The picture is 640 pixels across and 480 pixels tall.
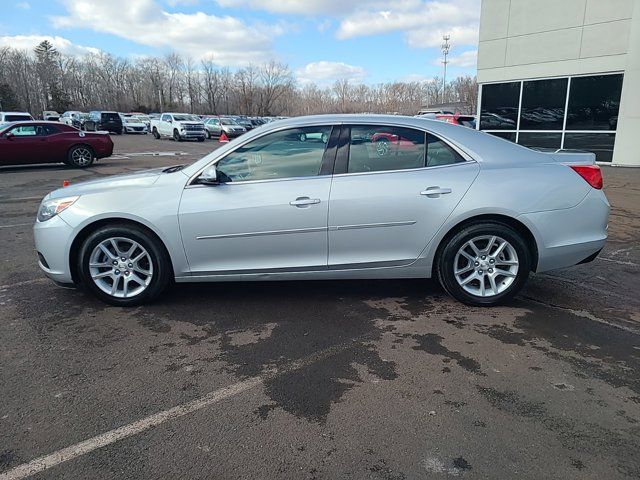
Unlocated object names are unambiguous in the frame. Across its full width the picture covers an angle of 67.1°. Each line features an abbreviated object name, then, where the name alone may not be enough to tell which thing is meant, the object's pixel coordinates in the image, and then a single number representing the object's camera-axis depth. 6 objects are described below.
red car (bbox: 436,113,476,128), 17.29
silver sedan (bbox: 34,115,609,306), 4.07
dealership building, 14.89
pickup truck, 33.47
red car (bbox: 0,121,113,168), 14.67
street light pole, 77.81
